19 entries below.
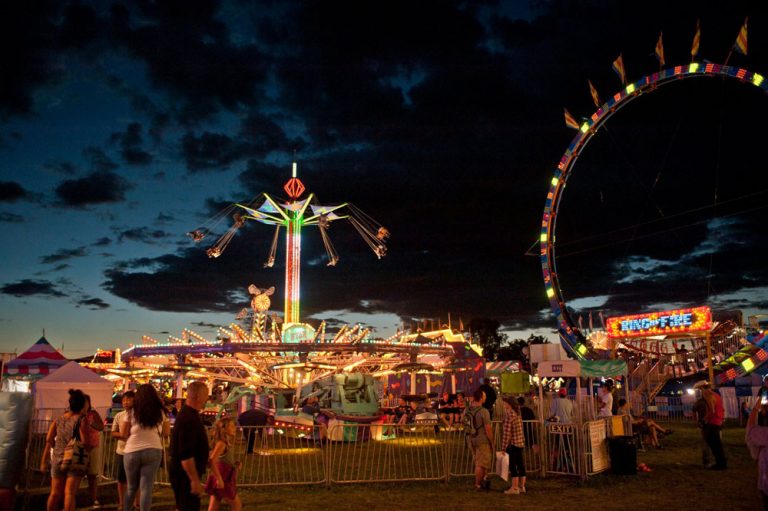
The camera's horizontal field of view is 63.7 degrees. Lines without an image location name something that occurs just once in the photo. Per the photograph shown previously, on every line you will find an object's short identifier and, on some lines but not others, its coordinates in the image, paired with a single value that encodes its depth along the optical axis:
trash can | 11.73
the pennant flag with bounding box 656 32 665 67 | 24.89
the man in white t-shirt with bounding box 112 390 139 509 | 7.63
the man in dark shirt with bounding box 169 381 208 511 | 5.28
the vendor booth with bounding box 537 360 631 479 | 11.26
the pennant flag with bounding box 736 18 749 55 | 20.80
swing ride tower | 31.64
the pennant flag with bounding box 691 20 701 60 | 22.91
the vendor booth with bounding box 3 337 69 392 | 20.30
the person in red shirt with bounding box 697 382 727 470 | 12.07
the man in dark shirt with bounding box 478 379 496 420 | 10.37
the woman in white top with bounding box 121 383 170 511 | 6.03
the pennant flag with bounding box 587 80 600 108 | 29.19
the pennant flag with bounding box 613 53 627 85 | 27.14
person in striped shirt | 10.12
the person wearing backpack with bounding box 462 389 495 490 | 9.98
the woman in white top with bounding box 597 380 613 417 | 13.91
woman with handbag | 7.70
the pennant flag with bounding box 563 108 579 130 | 30.36
